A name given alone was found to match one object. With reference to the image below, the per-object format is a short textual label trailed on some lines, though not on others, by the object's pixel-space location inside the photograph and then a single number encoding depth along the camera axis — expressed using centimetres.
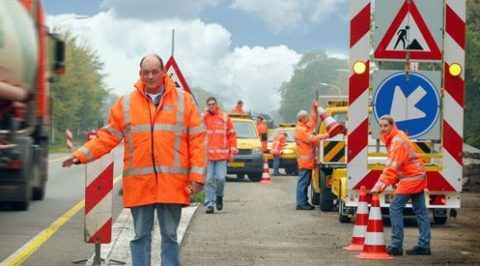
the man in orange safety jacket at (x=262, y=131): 3215
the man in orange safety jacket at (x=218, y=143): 1731
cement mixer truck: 1316
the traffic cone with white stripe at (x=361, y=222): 1265
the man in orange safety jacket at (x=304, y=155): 1862
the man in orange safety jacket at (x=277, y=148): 3161
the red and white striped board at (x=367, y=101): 1327
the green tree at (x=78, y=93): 7994
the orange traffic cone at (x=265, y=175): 2821
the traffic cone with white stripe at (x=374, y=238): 1186
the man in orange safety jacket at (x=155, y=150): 816
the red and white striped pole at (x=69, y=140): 5959
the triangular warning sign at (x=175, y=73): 1791
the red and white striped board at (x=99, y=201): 1088
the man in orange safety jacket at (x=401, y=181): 1209
